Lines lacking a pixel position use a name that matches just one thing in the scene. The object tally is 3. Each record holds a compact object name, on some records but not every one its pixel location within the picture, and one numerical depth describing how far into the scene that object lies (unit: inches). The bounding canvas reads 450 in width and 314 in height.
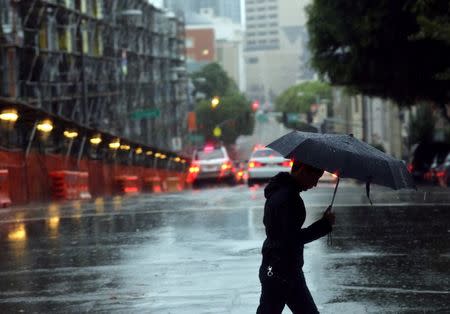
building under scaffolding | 1935.3
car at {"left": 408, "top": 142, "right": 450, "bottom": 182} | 1765.3
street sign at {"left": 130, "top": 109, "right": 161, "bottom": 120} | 2490.2
